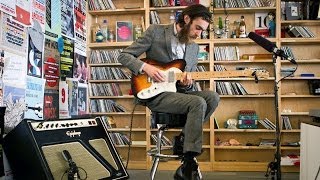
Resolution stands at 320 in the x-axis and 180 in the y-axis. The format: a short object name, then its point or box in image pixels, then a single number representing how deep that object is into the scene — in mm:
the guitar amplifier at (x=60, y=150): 1796
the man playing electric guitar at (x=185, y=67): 1897
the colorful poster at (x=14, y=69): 2240
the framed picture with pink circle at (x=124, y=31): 3914
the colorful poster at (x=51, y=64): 2759
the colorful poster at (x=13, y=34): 2227
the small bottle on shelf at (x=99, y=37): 3893
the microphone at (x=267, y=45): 2211
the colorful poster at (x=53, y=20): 2803
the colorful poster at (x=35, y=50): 2525
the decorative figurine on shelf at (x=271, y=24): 3729
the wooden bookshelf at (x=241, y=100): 3609
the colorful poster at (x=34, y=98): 2496
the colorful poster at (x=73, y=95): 3184
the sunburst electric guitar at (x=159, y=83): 2180
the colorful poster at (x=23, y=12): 2385
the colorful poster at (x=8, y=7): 2211
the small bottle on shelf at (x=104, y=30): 3936
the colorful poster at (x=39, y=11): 2588
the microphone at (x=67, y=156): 1835
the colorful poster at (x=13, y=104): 2229
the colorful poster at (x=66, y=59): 3033
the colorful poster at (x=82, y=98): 3496
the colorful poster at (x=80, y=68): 3379
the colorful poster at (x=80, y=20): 3469
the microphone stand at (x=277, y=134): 2271
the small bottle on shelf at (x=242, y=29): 3725
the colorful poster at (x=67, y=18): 3074
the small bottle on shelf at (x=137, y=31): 3848
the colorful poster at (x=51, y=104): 2744
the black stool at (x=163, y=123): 2090
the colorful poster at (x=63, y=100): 2990
